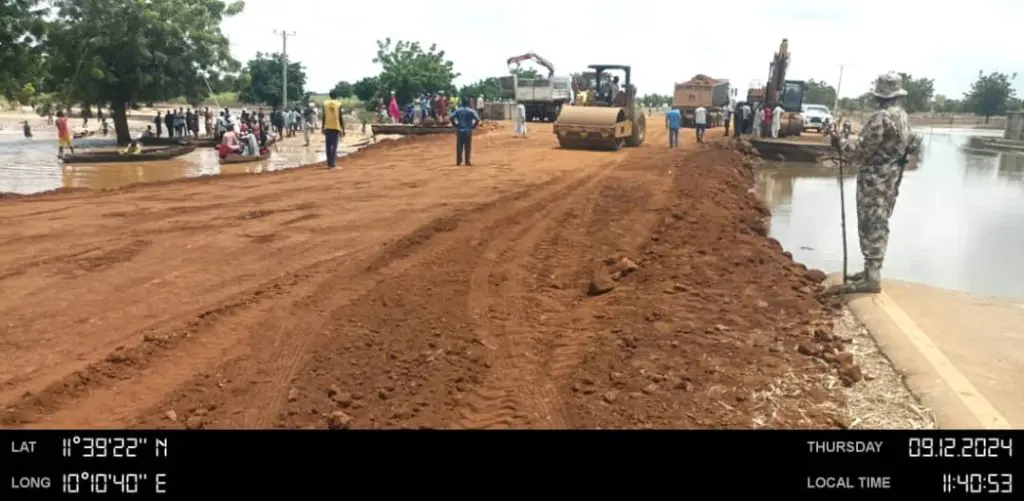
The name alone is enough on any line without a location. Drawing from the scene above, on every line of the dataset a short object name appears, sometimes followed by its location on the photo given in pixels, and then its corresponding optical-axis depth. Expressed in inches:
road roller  815.7
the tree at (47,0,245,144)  1018.1
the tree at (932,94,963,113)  3134.8
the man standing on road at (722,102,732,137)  1351.9
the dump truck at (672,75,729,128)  1496.1
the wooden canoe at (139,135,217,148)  1101.1
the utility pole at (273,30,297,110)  1651.7
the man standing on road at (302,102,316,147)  1056.8
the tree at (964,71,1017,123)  2445.9
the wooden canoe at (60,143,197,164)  837.2
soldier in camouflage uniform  243.9
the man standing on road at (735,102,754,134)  1196.5
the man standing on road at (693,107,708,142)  1058.7
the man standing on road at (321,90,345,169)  607.2
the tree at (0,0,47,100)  633.0
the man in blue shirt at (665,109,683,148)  937.1
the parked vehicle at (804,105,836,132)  1333.7
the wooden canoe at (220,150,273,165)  778.2
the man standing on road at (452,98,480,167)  629.9
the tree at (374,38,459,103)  1683.1
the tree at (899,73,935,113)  2674.7
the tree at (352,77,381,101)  1814.7
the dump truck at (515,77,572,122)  1493.6
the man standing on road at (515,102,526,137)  1048.5
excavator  1161.4
